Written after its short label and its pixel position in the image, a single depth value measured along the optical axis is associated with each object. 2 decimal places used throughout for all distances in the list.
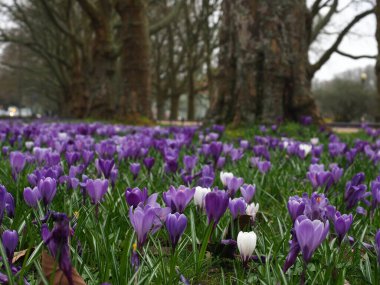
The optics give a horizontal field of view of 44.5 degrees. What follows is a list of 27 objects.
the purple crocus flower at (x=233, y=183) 1.93
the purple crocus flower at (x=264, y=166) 2.71
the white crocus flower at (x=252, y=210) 1.67
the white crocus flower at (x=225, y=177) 2.02
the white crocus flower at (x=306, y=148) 3.61
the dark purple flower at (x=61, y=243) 0.90
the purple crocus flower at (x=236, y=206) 1.58
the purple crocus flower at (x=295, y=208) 1.41
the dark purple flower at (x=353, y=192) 1.94
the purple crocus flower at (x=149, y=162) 2.61
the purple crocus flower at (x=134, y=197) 1.46
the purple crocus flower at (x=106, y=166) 2.21
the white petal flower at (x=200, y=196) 1.77
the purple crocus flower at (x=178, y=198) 1.50
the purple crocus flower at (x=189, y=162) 2.57
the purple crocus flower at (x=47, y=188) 1.60
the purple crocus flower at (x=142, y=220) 1.23
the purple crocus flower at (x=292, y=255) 1.20
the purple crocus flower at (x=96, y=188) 1.68
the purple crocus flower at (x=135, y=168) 2.41
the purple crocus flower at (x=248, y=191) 1.81
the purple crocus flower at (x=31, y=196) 1.60
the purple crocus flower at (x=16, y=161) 2.30
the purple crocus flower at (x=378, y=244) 1.22
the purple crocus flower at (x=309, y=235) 1.14
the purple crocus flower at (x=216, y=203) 1.41
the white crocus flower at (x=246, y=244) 1.28
